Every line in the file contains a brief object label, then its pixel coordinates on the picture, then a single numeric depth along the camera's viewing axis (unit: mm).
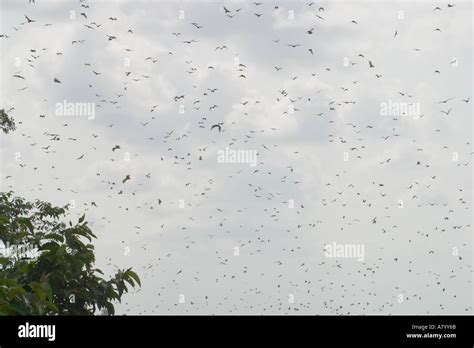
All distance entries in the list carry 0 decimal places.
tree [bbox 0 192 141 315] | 11812
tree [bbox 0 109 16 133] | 31278
